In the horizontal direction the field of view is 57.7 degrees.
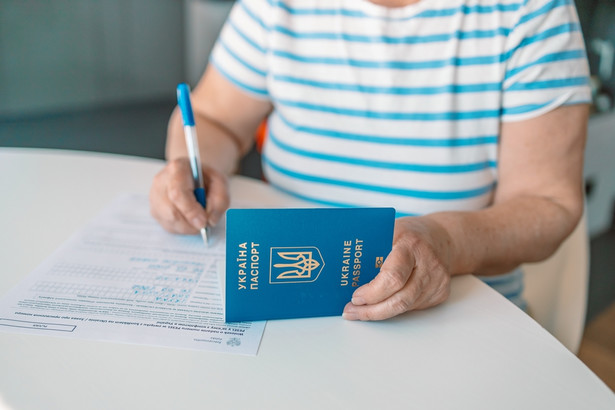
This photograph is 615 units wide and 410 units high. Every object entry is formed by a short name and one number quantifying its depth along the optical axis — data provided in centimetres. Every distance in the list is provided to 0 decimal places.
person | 80
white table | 49
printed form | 56
